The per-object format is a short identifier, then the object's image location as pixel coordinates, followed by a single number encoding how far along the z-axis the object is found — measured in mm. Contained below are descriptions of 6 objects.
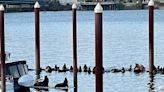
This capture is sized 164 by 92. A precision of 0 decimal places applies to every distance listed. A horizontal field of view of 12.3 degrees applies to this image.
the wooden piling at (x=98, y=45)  30781
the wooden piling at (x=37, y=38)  49844
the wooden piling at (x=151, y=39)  48438
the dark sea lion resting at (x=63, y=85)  43016
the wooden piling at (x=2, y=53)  37688
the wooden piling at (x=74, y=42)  44216
